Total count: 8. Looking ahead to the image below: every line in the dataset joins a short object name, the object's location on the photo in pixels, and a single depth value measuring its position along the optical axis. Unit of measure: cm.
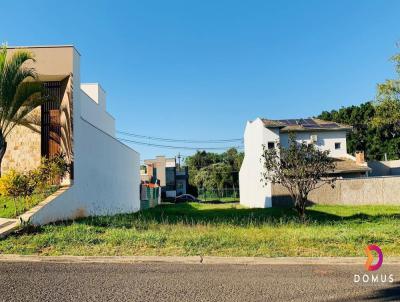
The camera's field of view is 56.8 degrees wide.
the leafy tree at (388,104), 1755
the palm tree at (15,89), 1177
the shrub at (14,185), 1103
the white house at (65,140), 1422
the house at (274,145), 2881
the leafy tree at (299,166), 1527
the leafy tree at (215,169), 6725
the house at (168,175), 5747
